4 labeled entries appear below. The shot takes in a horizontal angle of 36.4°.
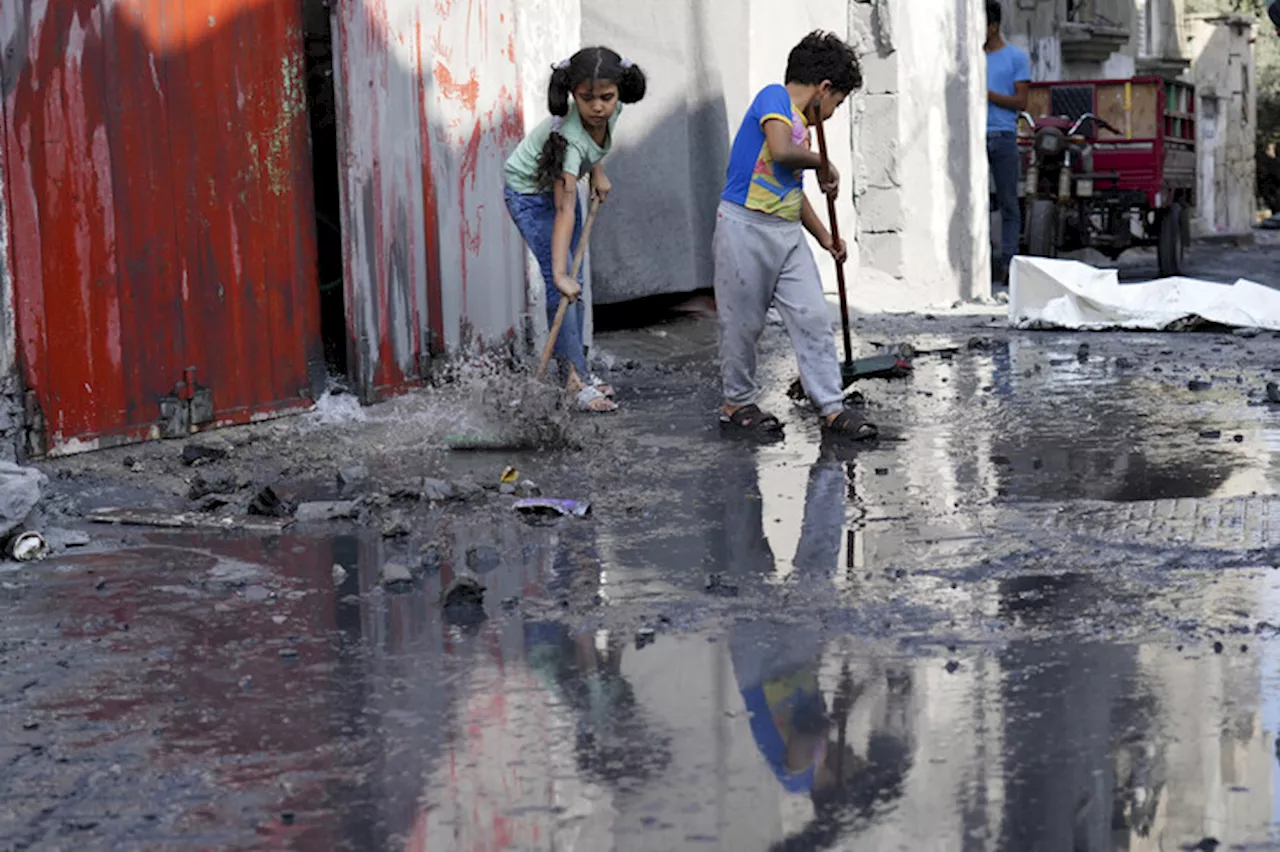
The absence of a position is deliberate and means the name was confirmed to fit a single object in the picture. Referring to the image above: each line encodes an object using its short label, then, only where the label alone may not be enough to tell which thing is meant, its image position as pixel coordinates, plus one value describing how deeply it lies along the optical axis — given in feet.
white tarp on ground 37.99
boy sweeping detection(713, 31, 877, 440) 24.06
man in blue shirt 50.47
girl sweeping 25.43
